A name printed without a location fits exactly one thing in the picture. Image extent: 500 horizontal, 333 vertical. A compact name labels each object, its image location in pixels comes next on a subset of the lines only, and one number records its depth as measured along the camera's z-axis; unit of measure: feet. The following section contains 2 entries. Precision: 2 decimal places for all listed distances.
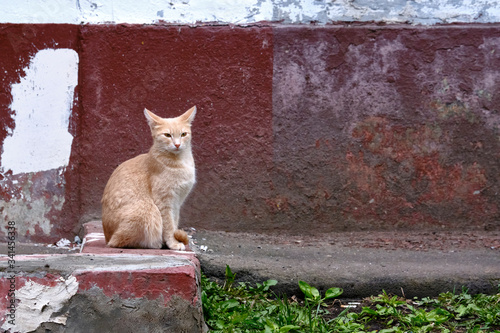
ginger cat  23.24
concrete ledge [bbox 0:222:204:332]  16.98
